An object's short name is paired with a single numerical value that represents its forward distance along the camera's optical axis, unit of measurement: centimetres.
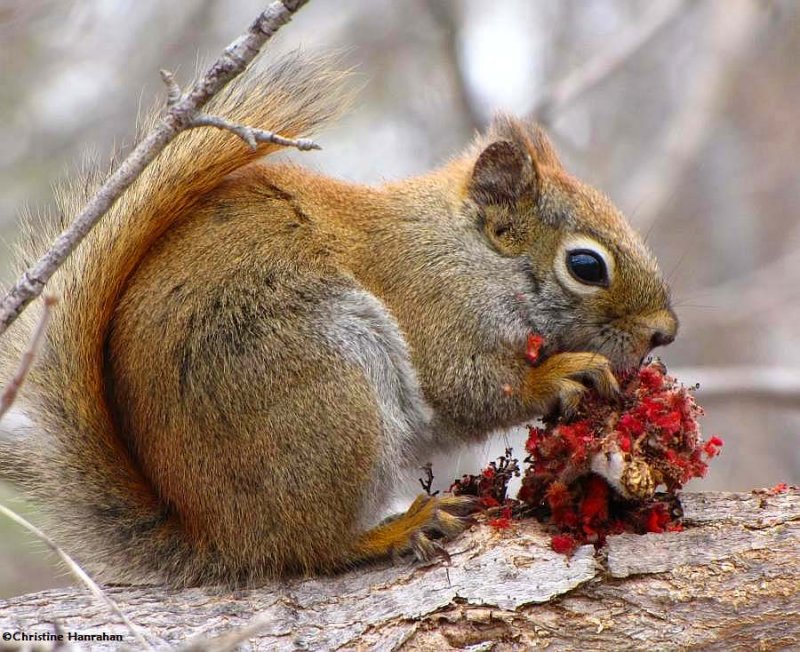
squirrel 573
